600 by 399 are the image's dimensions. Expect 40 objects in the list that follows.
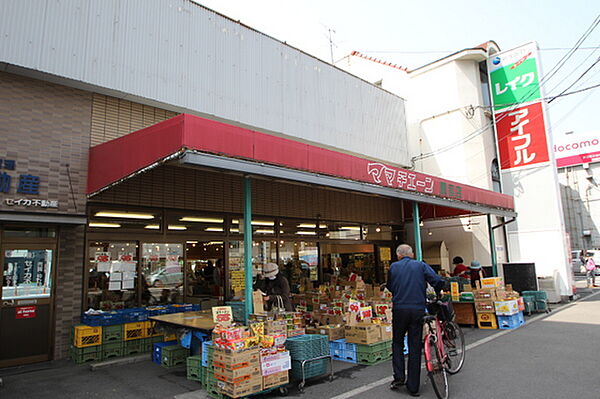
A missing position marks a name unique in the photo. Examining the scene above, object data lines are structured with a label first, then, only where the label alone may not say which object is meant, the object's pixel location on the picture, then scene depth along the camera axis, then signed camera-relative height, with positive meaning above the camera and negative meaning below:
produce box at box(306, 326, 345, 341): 7.54 -1.37
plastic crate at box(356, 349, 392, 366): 6.99 -1.75
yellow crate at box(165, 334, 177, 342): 7.97 -1.47
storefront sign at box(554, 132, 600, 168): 34.94 +9.10
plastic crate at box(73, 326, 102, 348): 7.39 -1.29
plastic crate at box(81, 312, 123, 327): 7.58 -1.01
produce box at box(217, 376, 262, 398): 5.01 -1.60
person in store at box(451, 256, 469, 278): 11.53 -0.44
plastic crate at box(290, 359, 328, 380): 5.92 -1.64
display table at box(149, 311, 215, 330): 6.24 -0.96
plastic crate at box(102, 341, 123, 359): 7.62 -1.60
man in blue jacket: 5.28 -0.72
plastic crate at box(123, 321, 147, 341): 7.86 -1.29
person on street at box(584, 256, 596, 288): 20.66 -0.88
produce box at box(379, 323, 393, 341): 7.34 -1.35
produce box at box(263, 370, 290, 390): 5.36 -1.61
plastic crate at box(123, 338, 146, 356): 7.83 -1.60
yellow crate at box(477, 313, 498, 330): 9.91 -1.67
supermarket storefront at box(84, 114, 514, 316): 6.03 +1.38
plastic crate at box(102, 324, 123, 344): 7.64 -1.30
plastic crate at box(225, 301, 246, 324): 7.13 -0.88
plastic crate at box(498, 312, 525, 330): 9.79 -1.67
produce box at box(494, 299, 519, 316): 9.77 -1.32
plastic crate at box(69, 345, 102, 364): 7.41 -1.62
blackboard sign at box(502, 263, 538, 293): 12.95 -0.75
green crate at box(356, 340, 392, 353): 6.99 -1.58
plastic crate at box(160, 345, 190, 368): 7.10 -1.62
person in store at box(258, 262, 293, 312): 7.74 -0.53
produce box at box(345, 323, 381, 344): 7.07 -1.35
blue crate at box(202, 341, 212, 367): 5.76 -1.31
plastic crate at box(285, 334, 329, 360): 6.01 -1.32
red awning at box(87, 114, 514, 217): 5.44 +1.77
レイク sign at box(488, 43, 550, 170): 15.41 +5.74
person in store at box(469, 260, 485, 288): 11.32 -0.47
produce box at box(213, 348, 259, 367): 5.08 -1.22
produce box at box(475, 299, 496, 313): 9.96 -1.30
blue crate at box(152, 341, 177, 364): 7.30 -1.60
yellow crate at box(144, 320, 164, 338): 8.14 -1.30
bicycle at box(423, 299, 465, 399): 5.07 -1.31
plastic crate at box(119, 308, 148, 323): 7.94 -0.99
